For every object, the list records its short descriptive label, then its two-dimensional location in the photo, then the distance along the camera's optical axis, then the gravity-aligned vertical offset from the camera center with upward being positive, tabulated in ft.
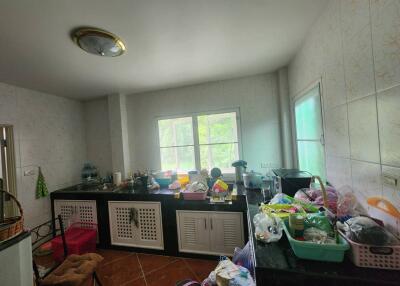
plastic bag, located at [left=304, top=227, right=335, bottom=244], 2.62 -1.56
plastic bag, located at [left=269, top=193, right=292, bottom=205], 4.28 -1.55
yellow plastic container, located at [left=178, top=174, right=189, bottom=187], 8.09 -1.68
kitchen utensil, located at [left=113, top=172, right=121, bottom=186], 8.72 -1.51
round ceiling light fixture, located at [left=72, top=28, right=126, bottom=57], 4.14 +2.80
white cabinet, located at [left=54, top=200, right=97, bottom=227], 7.75 -2.66
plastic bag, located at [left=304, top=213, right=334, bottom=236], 2.82 -1.47
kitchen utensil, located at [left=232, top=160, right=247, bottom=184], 7.57 -1.28
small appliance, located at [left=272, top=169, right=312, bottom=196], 5.11 -1.34
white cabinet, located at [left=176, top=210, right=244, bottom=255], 6.29 -3.31
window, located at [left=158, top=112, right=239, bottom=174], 8.71 +0.08
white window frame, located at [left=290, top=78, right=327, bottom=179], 4.61 +0.96
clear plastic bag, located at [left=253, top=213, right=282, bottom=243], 3.08 -1.66
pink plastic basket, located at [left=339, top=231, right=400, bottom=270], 2.22 -1.62
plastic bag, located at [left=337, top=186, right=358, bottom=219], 3.22 -1.36
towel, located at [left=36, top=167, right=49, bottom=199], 7.70 -1.50
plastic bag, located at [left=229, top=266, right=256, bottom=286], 3.37 -2.75
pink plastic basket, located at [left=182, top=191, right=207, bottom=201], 6.59 -1.98
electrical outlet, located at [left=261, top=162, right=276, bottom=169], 8.30 -1.25
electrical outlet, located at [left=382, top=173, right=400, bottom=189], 2.43 -0.71
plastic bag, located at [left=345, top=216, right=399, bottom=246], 2.30 -1.38
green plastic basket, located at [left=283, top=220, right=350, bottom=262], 2.41 -1.64
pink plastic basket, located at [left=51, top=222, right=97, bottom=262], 6.53 -3.45
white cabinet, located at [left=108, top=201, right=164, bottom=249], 7.06 -3.19
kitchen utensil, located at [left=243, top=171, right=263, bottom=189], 6.70 -1.59
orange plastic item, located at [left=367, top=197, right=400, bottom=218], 2.36 -1.07
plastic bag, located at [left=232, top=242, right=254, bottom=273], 4.12 -2.93
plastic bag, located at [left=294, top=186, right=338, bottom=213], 3.74 -1.46
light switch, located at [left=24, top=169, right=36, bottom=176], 7.30 -0.76
